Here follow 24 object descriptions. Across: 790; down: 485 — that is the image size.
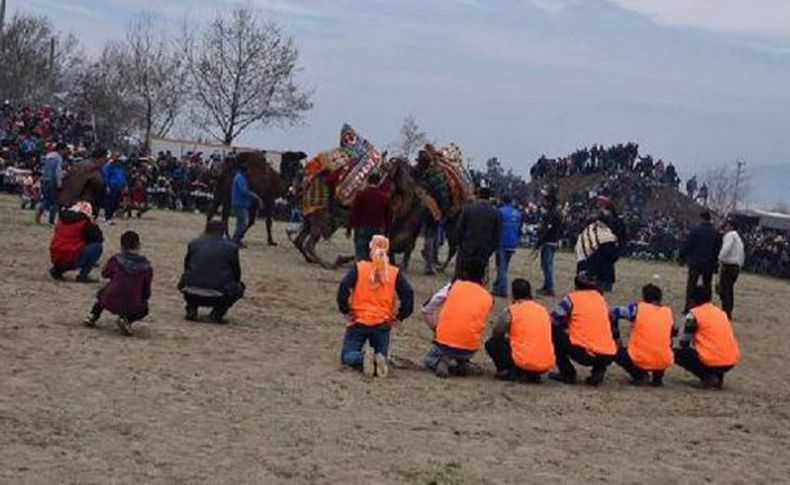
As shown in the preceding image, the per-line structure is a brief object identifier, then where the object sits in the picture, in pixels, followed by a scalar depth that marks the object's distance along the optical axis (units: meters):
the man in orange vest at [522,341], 11.69
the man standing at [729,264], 19.53
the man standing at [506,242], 19.47
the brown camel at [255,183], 22.97
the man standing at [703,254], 19.47
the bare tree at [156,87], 56.53
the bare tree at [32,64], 58.31
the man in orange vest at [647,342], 12.40
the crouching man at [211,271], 13.20
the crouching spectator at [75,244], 15.13
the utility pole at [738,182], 88.50
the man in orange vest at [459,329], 11.76
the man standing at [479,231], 17.39
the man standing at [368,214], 18.02
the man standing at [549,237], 20.12
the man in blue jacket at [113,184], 24.69
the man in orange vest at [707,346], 12.64
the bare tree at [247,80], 51.09
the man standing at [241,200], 21.39
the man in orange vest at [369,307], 11.64
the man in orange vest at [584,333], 11.99
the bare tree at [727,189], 87.75
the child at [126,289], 12.09
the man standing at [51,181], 23.28
